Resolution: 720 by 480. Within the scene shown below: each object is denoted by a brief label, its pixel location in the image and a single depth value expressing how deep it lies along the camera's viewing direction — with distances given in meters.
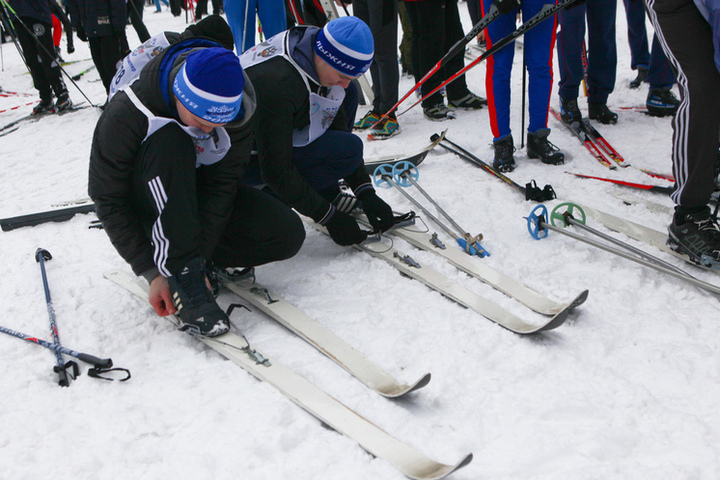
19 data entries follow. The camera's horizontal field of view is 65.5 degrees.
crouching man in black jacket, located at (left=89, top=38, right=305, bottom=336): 2.02
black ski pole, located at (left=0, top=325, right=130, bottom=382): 2.11
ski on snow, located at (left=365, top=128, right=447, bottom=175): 4.07
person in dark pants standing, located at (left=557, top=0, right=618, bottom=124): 4.49
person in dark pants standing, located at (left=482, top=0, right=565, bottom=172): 3.83
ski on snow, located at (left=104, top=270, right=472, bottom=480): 1.67
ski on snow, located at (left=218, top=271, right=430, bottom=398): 2.04
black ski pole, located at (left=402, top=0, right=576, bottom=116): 3.49
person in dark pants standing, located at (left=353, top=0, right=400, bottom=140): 4.80
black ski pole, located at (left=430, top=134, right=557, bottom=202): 3.44
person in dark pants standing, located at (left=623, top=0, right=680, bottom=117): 4.68
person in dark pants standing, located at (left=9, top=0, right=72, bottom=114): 6.33
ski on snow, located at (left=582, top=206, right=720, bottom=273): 2.81
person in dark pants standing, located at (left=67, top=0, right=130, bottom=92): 5.71
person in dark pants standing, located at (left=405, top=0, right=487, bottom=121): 4.96
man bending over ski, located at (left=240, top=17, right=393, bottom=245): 2.61
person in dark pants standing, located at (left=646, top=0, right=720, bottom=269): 2.41
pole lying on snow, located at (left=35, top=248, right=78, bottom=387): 2.11
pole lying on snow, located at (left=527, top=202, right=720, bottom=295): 2.48
